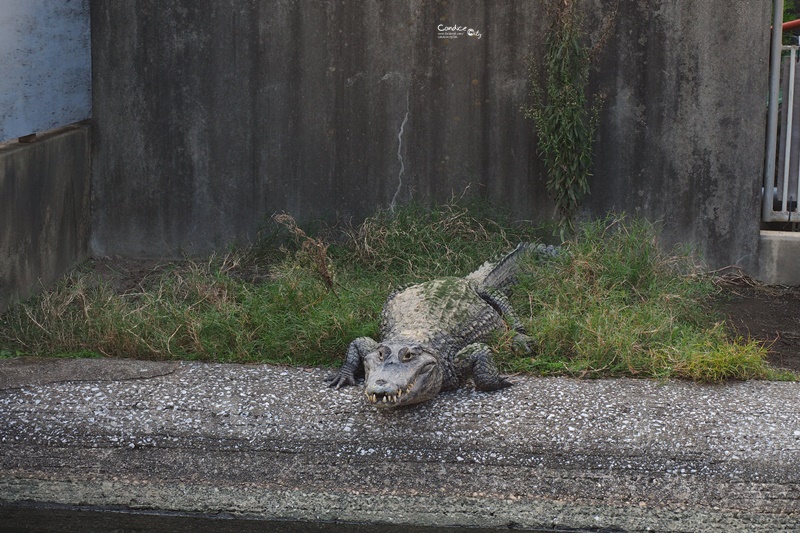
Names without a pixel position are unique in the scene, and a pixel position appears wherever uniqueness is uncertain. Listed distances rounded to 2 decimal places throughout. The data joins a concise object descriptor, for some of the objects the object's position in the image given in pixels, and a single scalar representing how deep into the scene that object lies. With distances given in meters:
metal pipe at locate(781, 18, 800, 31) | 17.16
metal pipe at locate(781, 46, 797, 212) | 14.67
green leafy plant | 14.31
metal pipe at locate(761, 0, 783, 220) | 14.70
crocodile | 10.02
